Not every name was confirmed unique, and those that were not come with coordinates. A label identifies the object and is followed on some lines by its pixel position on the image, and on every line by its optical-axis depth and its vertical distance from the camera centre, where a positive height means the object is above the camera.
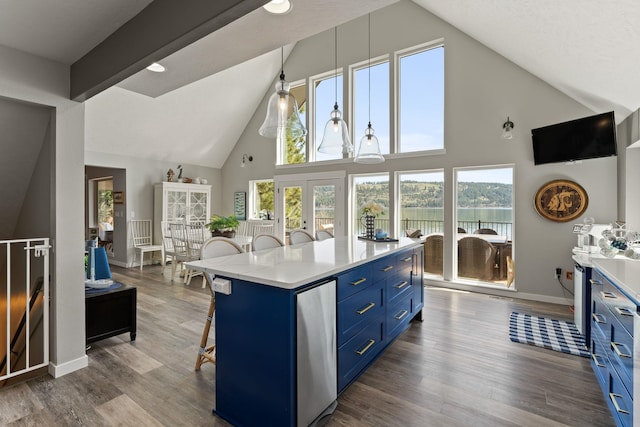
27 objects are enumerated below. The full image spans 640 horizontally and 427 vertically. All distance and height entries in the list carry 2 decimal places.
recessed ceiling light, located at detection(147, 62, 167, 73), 2.33 +1.11
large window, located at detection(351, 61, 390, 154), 5.56 +2.06
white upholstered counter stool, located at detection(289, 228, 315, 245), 3.56 -0.30
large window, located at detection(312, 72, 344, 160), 6.23 +2.31
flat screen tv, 3.30 +0.84
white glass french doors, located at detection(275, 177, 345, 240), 6.04 +0.15
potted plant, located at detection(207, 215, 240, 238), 4.71 -0.21
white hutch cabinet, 6.54 +0.21
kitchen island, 1.56 -0.68
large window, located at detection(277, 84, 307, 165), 6.62 +1.51
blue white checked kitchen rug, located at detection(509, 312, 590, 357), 2.76 -1.22
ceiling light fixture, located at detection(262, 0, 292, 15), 1.56 +1.07
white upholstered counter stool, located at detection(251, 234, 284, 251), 2.97 -0.30
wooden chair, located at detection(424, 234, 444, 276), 4.99 -0.69
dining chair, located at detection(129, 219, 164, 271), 6.23 -0.50
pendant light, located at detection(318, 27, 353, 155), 3.17 +0.80
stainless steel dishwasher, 1.58 -0.78
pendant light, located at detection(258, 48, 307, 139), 2.42 +0.79
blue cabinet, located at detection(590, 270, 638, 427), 1.45 -0.74
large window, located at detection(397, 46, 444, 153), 5.00 +1.91
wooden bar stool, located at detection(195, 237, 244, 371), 2.30 -0.32
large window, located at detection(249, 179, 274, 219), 7.30 +0.32
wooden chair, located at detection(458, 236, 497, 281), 4.56 -0.71
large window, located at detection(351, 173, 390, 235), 5.52 +0.33
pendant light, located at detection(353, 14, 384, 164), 3.38 +0.70
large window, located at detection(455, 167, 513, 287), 4.48 -0.19
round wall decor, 3.89 +0.14
